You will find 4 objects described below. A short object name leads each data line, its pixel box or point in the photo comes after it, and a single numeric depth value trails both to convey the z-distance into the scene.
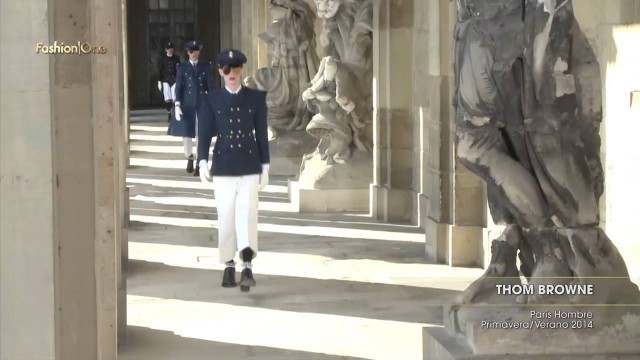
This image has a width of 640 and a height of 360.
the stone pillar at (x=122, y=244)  7.98
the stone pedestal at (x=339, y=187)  14.46
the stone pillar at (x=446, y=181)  10.82
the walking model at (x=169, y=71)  26.39
